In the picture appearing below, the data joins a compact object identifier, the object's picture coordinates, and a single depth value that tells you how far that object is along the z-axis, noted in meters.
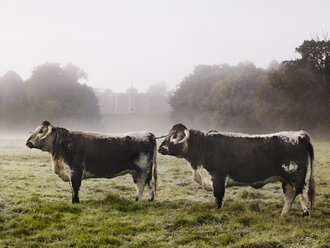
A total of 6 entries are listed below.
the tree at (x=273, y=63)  81.25
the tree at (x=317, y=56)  35.66
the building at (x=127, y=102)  117.69
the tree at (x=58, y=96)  55.34
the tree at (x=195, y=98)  58.73
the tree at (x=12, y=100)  54.81
